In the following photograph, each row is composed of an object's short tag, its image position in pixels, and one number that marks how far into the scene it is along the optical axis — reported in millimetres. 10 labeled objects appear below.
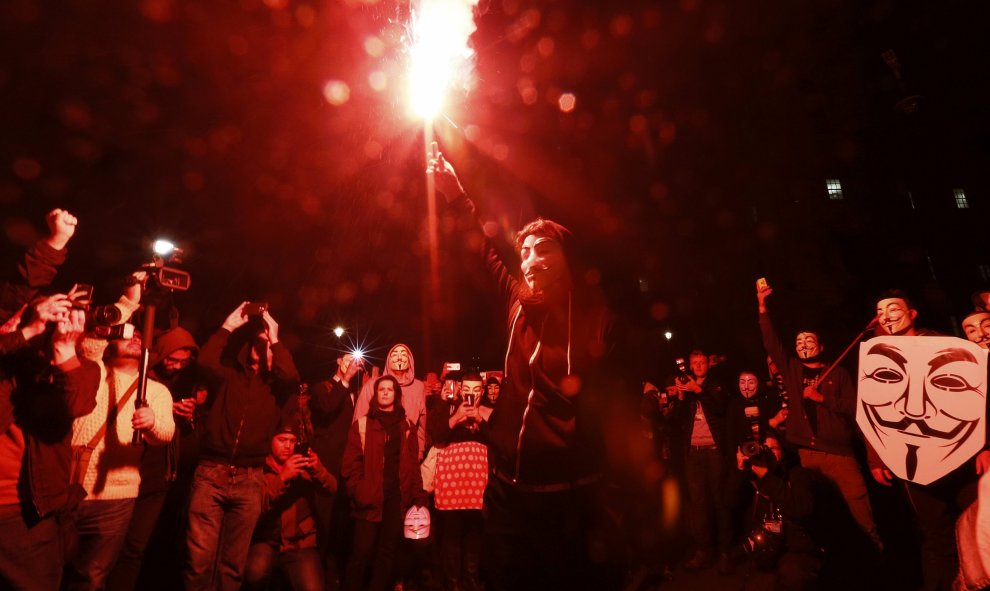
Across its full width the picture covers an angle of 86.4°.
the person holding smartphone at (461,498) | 6000
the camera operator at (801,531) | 4785
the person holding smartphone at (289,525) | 4699
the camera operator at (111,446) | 3900
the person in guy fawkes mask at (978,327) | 4547
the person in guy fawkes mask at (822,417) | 5273
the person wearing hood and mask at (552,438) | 2020
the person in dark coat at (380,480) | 5422
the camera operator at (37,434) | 2965
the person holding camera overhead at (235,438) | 4434
